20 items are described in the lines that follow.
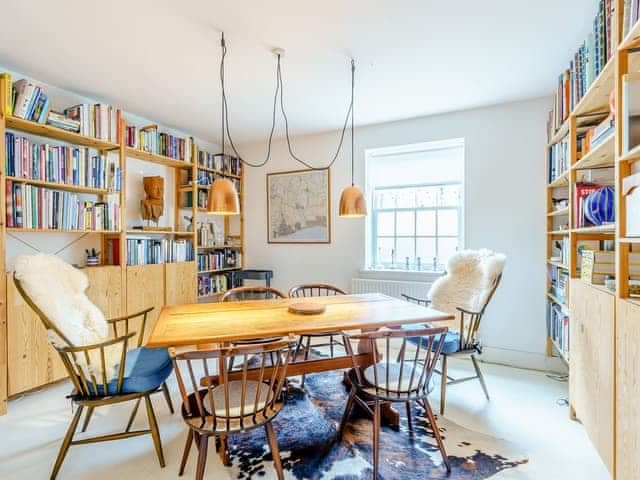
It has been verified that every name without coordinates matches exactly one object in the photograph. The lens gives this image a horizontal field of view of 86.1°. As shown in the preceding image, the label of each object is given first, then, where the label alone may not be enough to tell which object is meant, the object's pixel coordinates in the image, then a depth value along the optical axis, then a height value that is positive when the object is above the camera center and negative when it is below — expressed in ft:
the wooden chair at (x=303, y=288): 9.01 -1.58
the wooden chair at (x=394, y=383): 5.44 -2.54
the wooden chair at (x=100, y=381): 5.72 -2.51
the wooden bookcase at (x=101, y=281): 7.92 -1.32
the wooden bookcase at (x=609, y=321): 4.45 -1.28
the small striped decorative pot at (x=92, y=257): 10.17 -0.56
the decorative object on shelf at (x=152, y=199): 11.79 +1.38
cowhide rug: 5.77 -3.94
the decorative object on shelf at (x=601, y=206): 6.18 +0.61
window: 12.17 +1.27
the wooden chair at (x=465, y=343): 8.05 -2.54
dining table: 5.74 -1.58
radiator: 11.87 -1.73
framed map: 13.89 +1.34
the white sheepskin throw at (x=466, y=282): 8.68 -1.16
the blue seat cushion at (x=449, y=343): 8.10 -2.50
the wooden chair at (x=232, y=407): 4.74 -2.59
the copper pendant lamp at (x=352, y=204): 7.95 +0.82
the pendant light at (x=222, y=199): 7.20 +0.84
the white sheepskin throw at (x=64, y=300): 5.81 -1.13
